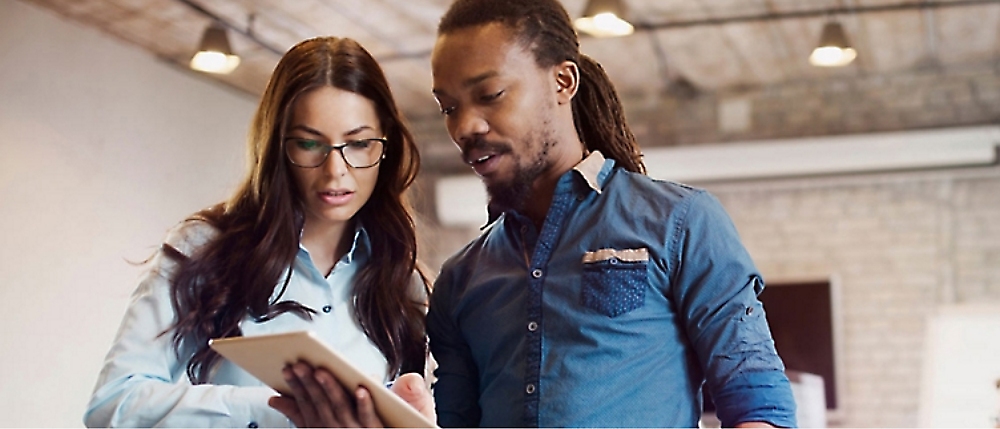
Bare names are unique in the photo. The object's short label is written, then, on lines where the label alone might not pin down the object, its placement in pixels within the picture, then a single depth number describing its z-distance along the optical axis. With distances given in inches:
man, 56.5
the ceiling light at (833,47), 190.2
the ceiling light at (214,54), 188.4
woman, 69.9
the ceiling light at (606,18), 167.2
